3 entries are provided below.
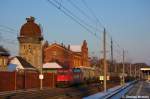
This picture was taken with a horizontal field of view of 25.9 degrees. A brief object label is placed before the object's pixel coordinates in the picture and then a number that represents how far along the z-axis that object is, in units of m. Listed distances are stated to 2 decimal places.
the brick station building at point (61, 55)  104.30
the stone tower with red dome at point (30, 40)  82.48
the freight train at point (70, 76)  54.97
